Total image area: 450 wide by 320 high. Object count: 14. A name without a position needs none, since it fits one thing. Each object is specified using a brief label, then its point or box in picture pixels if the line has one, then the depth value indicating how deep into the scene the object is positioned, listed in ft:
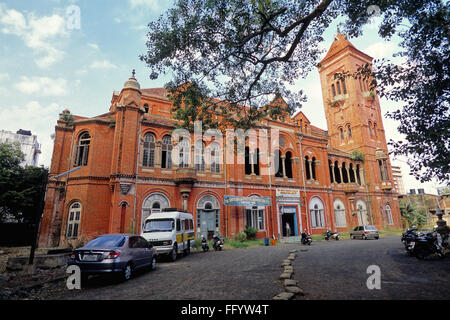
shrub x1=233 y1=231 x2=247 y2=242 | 68.18
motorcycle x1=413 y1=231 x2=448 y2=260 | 34.60
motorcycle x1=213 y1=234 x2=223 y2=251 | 55.36
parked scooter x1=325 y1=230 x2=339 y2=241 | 80.02
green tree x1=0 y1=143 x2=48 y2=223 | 63.62
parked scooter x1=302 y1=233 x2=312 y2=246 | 65.26
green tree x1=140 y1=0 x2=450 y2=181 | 26.23
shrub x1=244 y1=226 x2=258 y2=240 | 71.92
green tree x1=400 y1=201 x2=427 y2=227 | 115.44
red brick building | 59.93
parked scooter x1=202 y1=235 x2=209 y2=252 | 54.13
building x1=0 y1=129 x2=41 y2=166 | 136.36
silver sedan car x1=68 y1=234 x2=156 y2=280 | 22.80
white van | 37.91
